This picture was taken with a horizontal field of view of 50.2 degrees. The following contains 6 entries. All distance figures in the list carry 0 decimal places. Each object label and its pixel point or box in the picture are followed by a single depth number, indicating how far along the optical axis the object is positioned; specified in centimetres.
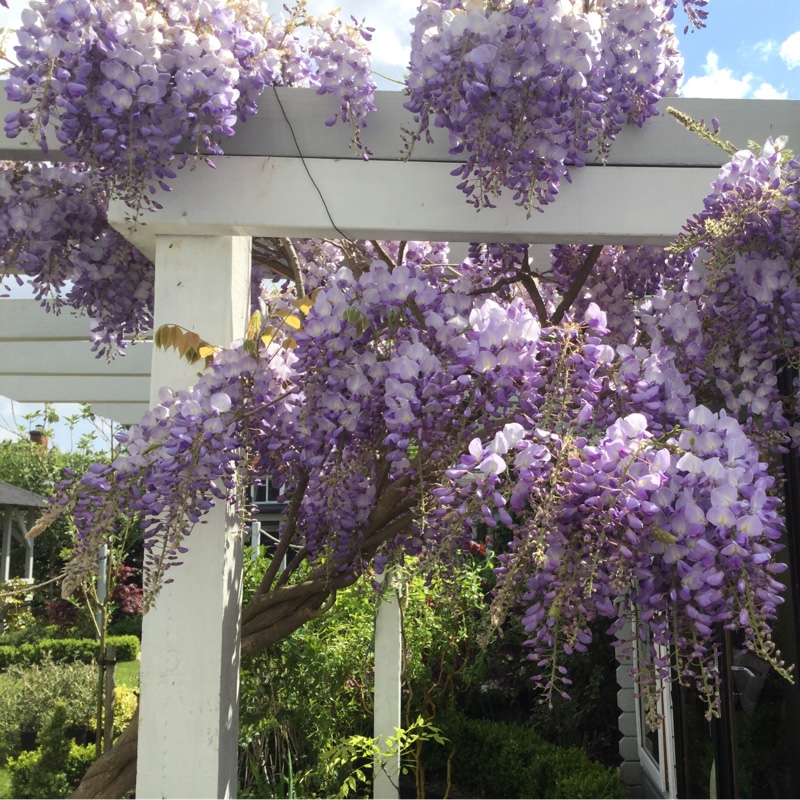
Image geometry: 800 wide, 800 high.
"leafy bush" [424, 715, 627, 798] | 428
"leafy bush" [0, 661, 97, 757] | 558
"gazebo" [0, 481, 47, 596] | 1312
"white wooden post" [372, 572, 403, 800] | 394
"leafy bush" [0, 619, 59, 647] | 1024
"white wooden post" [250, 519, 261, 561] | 459
